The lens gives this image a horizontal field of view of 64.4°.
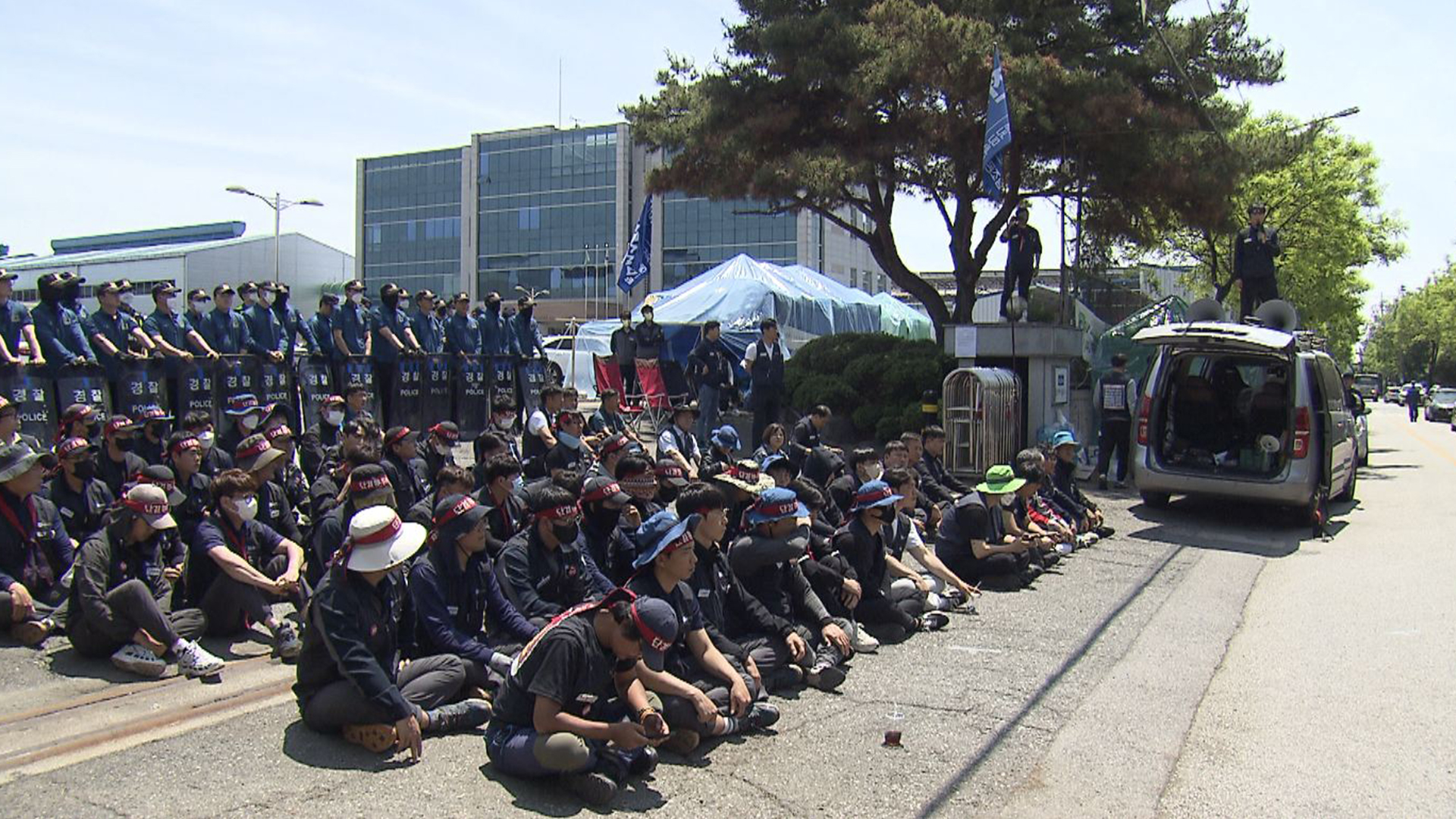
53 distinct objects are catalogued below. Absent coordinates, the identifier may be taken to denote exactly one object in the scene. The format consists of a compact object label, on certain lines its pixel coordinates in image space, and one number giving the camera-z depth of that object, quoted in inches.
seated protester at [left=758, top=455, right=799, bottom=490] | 358.3
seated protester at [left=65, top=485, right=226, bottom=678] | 241.3
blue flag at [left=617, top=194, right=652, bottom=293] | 962.7
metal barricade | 601.9
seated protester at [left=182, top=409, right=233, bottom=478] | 335.3
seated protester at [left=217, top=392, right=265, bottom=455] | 394.9
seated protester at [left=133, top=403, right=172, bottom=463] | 344.8
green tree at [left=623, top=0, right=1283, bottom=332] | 694.5
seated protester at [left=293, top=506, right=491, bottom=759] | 197.6
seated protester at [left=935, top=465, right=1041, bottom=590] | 357.7
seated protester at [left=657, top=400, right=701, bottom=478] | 447.8
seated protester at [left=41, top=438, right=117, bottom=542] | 287.3
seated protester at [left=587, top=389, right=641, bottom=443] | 462.9
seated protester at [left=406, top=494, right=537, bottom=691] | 228.5
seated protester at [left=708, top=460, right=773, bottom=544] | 315.5
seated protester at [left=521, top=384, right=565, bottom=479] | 407.8
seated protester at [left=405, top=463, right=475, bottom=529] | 263.7
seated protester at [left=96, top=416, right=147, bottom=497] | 313.7
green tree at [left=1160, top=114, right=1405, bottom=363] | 1284.4
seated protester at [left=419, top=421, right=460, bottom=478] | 367.2
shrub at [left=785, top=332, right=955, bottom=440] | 674.2
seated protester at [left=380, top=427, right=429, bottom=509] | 345.7
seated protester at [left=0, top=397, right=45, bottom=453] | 303.7
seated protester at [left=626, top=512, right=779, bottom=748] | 211.3
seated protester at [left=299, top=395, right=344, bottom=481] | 389.4
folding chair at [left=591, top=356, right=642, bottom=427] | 698.8
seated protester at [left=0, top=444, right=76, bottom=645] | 253.1
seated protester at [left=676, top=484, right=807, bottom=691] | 244.8
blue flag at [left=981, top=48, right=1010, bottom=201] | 618.2
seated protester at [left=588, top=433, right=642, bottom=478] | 355.6
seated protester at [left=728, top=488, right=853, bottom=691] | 263.6
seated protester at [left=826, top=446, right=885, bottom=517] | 367.9
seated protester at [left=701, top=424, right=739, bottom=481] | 406.9
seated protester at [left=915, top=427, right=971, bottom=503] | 448.5
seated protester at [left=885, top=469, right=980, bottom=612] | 322.0
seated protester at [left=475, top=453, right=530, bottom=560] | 286.7
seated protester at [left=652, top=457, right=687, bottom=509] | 351.9
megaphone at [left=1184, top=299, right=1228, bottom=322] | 609.9
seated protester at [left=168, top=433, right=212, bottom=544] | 298.8
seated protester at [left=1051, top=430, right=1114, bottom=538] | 462.9
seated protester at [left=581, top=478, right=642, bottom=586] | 277.6
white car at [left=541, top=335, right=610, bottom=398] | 1011.9
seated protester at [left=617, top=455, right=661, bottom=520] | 305.0
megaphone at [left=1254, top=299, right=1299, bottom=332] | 649.0
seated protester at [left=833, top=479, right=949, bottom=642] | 296.7
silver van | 482.3
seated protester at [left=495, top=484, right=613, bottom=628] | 244.4
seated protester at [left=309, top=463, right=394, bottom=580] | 270.1
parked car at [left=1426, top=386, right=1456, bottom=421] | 1944.9
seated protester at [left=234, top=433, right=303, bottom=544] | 305.6
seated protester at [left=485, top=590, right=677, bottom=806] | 184.4
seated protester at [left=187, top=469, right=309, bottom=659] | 266.5
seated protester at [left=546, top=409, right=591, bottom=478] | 401.7
